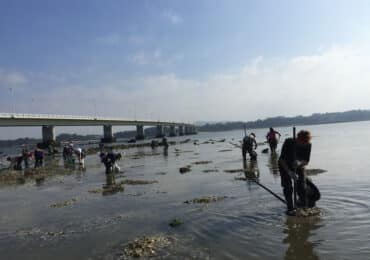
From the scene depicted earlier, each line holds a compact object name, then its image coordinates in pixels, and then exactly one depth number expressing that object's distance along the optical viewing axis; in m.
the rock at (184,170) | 24.20
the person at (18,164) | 35.16
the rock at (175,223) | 10.37
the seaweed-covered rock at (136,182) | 19.86
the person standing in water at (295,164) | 10.85
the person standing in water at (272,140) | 31.29
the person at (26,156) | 36.54
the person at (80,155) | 34.03
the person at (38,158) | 36.03
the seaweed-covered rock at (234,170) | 22.14
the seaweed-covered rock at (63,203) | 14.82
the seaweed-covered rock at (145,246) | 8.16
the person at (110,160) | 26.17
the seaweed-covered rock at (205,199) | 13.47
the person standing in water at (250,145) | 27.39
